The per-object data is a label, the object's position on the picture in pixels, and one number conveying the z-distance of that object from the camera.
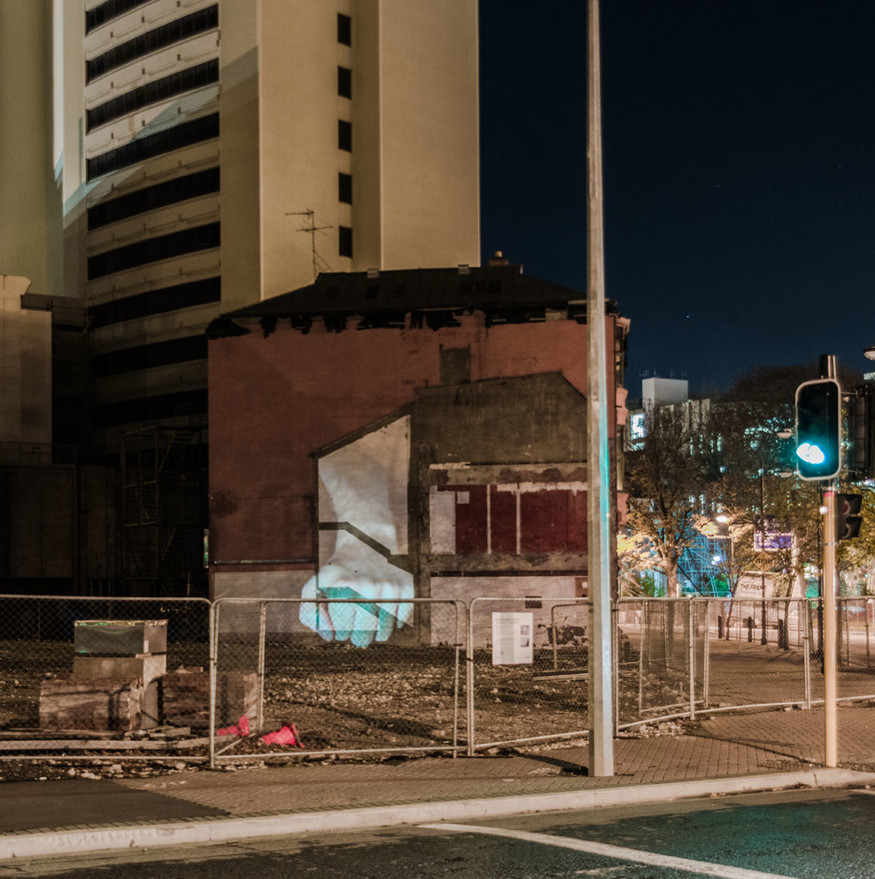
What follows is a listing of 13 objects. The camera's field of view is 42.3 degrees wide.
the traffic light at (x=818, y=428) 12.07
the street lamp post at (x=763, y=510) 40.28
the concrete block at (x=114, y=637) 13.48
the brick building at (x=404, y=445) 34.50
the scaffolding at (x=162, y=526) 49.62
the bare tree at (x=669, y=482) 49.00
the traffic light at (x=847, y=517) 12.48
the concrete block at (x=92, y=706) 13.01
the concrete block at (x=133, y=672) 13.43
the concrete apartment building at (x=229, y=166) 64.94
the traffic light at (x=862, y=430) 12.80
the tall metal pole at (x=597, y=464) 11.44
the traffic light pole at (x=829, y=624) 12.05
